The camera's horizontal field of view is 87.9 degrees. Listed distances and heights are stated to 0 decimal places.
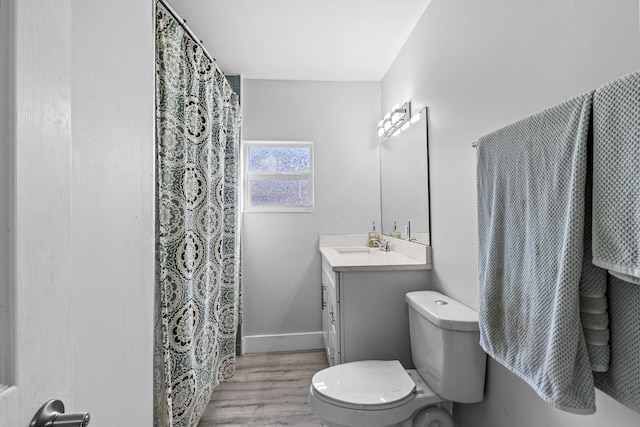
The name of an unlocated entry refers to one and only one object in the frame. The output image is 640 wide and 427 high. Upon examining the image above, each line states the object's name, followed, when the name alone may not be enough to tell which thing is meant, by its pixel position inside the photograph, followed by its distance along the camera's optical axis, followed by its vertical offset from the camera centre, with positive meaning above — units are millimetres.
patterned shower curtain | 1482 -38
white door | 392 +12
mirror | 2041 +232
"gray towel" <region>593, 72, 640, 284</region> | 655 +70
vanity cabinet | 1882 -593
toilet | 1370 -769
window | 3055 +373
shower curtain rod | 1471 +949
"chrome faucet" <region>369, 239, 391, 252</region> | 2805 -264
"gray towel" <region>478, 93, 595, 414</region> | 756 -102
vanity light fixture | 2281 +698
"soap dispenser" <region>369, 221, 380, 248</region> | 2969 -217
